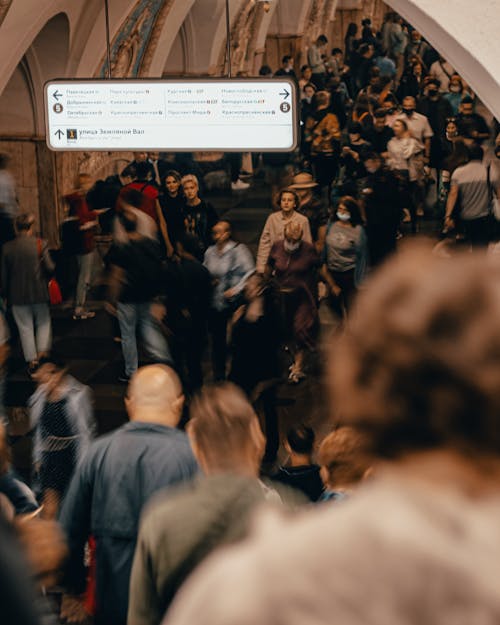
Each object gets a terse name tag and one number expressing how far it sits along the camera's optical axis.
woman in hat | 10.32
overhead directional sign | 9.48
